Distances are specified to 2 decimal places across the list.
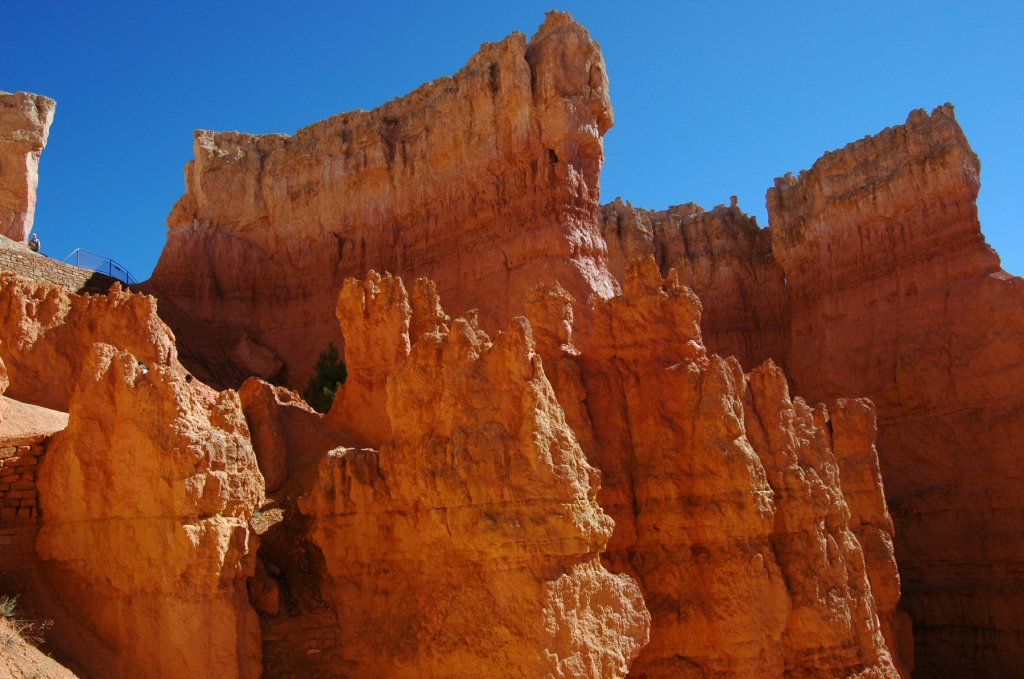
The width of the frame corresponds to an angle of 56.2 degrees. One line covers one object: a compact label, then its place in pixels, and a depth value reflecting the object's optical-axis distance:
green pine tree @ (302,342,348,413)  22.56
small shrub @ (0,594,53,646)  8.37
